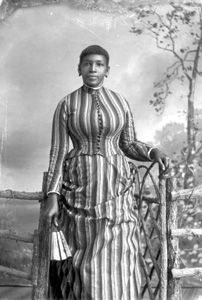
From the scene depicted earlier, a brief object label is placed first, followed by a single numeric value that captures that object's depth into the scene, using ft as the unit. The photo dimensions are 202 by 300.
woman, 7.84
